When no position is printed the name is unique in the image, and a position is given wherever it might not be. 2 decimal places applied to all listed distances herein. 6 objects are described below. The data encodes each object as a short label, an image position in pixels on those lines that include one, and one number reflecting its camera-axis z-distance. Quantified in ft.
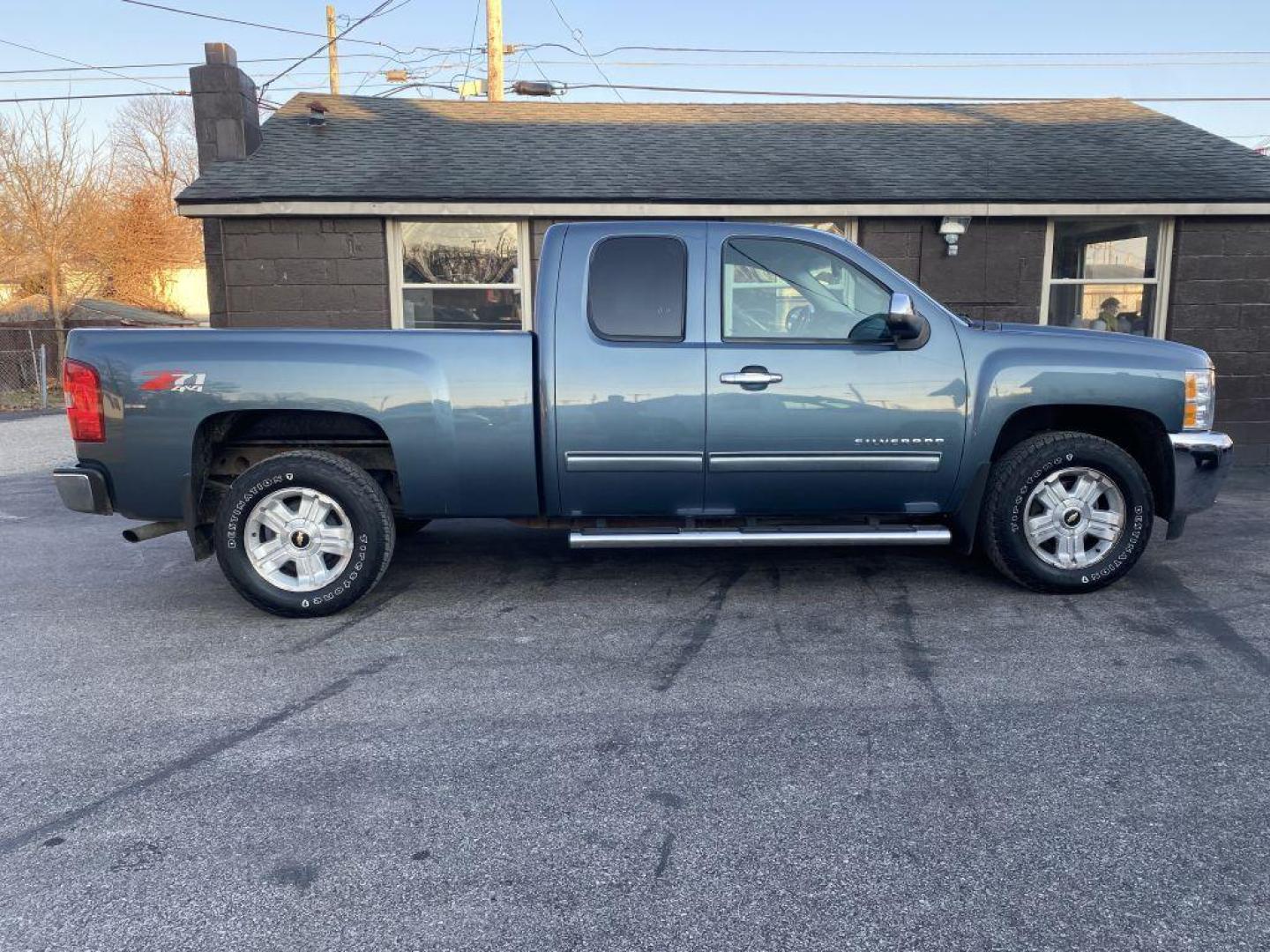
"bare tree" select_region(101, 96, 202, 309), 142.10
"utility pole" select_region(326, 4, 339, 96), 77.20
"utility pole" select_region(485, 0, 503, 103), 54.65
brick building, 31.99
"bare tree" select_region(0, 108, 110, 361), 80.59
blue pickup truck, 15.48
